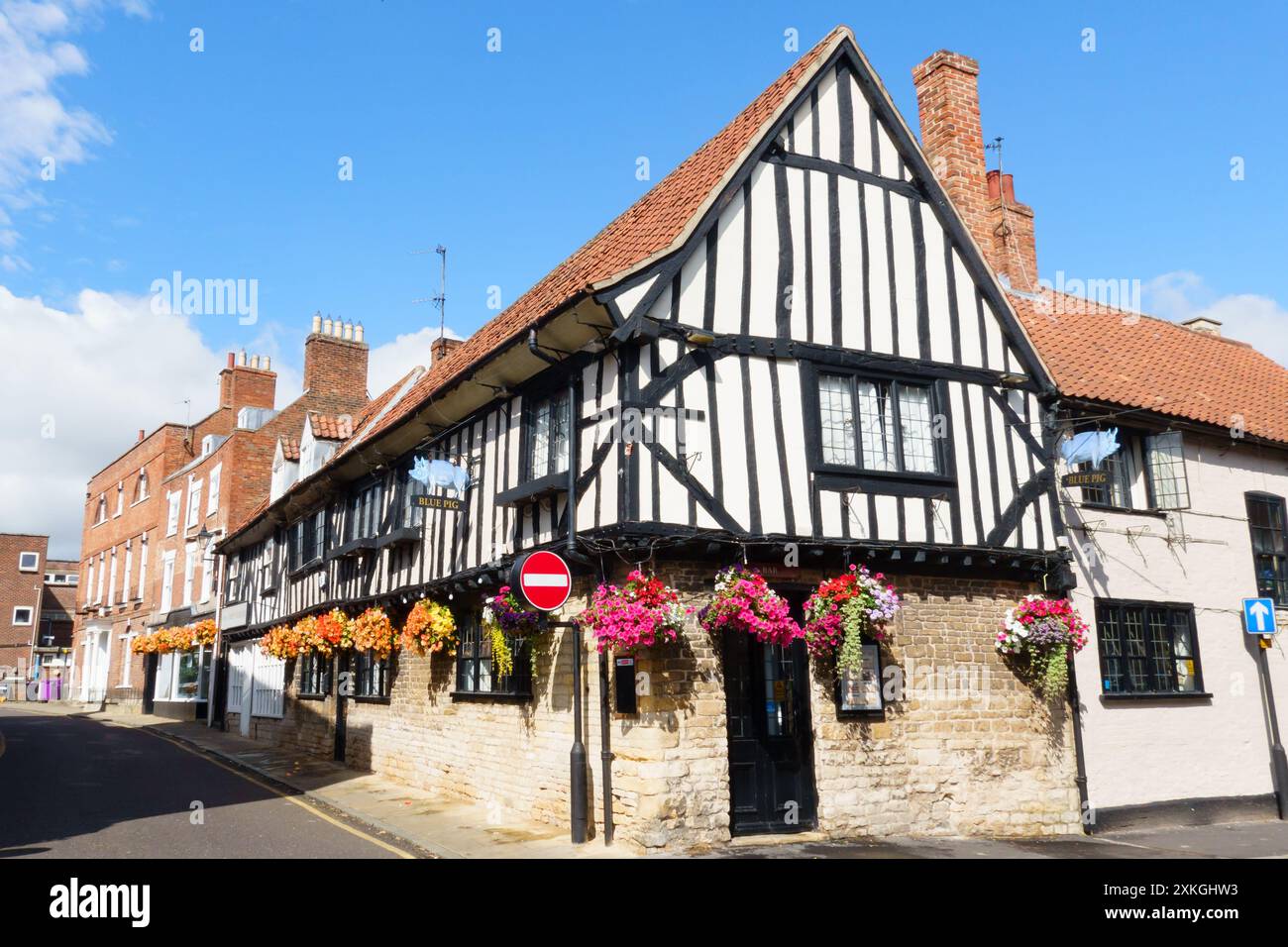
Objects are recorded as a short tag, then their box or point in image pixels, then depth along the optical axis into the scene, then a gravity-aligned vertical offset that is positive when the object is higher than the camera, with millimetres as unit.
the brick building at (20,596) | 54744 +4484
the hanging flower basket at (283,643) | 18312 +542
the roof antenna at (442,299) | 22578 +8596
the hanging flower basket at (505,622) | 11087 +524
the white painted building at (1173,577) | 12875 +1136
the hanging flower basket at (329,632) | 16969 +671
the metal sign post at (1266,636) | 13945 +286
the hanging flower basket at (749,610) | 9906 +544
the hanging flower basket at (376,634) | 15578 +566
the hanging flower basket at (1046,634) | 11734 +299
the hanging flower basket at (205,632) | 27328 +1130
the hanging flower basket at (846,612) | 10594 +537
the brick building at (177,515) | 29625 +5529
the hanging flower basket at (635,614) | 9438 +498
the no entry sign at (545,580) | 9656 +860
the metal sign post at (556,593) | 9680 +733
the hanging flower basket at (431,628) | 13555 +574
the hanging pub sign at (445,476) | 13820 +2709
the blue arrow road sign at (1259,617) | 14125 +556
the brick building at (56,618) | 55594 +3386
